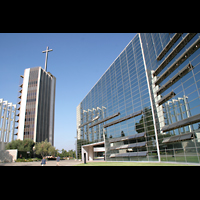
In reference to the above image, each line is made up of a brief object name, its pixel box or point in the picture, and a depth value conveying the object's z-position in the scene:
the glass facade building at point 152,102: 18.75
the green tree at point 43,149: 57.44
